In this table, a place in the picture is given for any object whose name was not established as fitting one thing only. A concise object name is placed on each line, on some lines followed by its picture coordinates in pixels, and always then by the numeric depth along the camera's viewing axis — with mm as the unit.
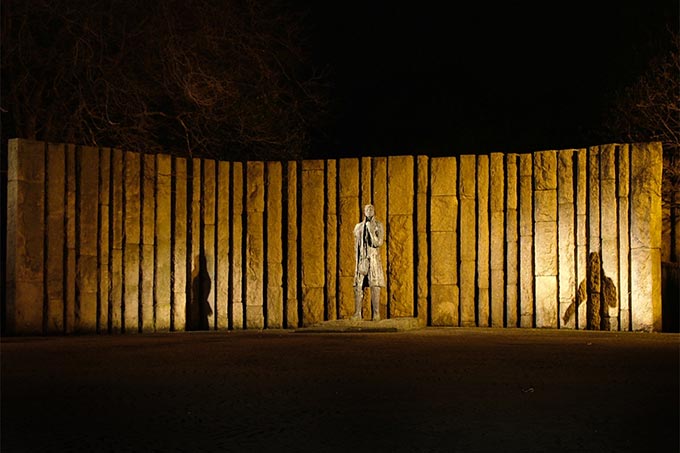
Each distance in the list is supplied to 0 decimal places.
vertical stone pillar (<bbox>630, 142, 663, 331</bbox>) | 16359
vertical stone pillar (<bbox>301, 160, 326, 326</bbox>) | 18125
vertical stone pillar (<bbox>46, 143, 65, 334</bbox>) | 16344
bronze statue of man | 16375
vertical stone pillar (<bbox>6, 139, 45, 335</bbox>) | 16016
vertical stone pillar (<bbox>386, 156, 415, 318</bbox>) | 17812
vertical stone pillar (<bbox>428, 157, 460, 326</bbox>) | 17594
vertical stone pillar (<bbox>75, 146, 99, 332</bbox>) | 16734
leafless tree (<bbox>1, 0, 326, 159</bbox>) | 18984
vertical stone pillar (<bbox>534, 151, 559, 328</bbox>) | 17078
